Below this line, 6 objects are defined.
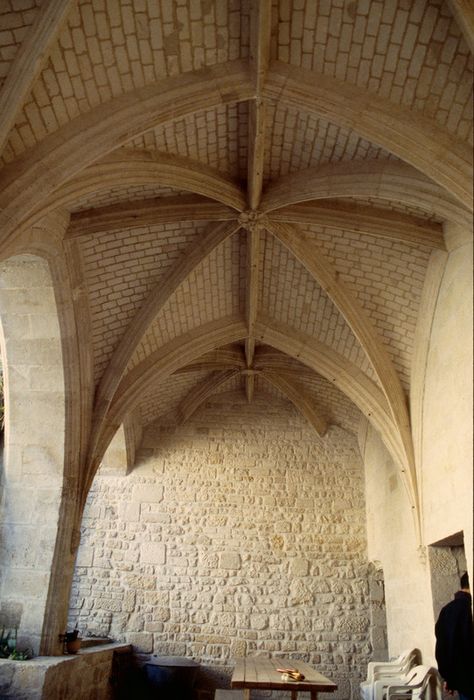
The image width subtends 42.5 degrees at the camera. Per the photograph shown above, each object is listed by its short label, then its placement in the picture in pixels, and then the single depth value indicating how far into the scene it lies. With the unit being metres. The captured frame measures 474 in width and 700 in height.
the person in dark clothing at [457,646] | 4.26
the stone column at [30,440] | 6.10
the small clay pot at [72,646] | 6.45
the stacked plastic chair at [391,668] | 6.63
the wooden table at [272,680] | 4.66
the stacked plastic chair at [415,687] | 5.91
